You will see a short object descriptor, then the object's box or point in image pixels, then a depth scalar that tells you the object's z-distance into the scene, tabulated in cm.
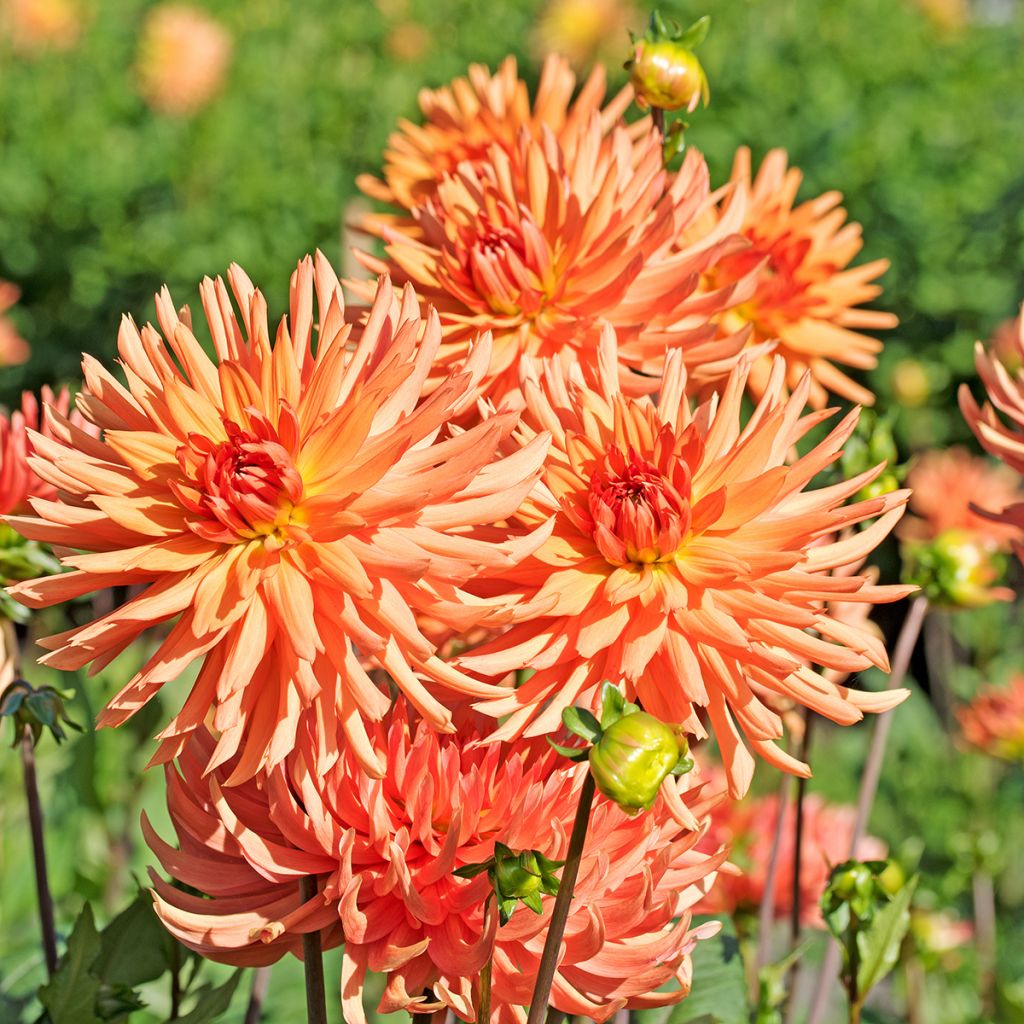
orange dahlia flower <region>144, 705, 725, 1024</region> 71
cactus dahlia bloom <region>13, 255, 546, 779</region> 69
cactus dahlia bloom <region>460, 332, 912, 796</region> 71
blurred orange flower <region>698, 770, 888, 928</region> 105
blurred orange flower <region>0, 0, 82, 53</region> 467
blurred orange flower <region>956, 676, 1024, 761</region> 148
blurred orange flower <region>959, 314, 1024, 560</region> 83
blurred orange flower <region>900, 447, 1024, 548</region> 262
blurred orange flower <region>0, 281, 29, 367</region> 247
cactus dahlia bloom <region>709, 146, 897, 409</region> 89
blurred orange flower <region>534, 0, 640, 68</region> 451
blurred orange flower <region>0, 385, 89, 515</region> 83
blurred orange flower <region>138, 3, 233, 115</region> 446
